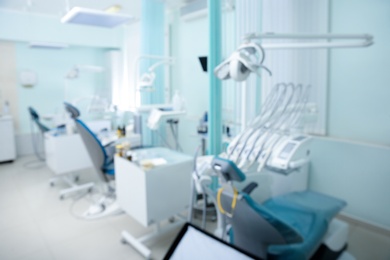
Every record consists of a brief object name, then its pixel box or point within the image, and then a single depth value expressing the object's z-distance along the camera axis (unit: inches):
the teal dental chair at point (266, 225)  53.7
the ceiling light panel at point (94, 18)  94.1
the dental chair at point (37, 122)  164.2
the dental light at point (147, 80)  110.7
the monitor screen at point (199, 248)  30.5
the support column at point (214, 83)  81.4
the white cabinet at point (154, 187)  85.9
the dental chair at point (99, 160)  105.3
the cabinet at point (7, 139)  184.1
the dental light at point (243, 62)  62.2
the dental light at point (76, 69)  165.8
